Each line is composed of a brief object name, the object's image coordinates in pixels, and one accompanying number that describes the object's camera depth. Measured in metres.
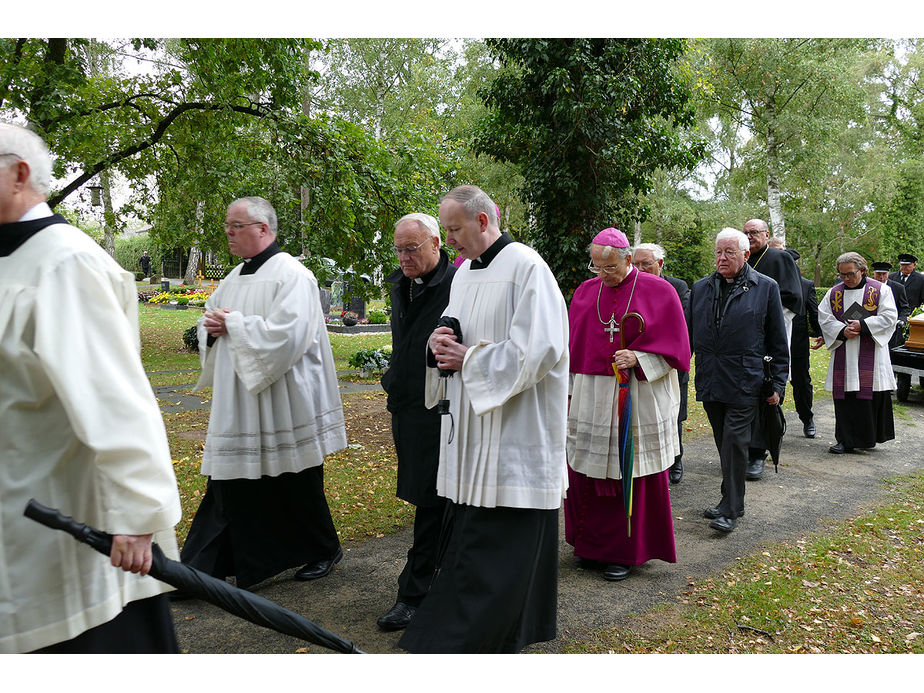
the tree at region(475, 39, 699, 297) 9.79
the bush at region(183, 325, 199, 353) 17.03
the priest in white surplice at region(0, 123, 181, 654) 2.00
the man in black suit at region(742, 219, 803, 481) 7.32
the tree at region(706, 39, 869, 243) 24.56
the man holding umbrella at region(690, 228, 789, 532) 5.60
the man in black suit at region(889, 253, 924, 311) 12.62
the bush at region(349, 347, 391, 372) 13.04
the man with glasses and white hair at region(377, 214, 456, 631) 4.09
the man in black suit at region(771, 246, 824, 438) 8.84
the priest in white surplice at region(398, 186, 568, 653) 3.33
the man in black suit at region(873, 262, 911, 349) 10.80
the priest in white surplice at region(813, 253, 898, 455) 8.20
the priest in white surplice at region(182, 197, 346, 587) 4.38
